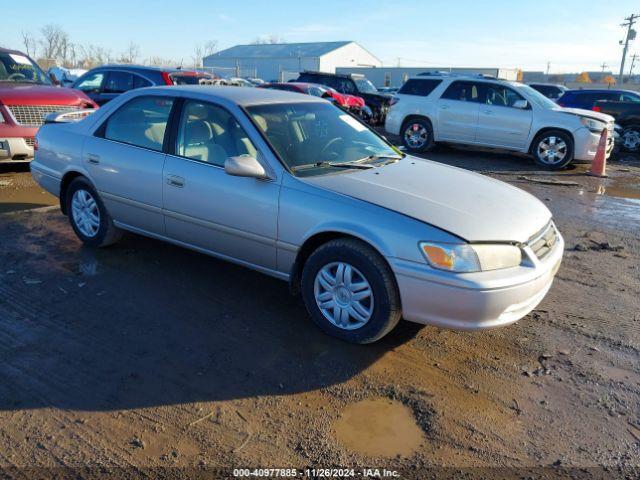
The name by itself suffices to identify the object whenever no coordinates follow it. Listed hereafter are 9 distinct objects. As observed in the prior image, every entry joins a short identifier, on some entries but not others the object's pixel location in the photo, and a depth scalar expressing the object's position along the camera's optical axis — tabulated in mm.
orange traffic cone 10562
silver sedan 3316
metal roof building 65500
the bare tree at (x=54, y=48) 66250
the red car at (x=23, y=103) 8062
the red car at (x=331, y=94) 16906
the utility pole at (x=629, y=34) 57800
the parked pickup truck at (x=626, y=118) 13789
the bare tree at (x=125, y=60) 64275
